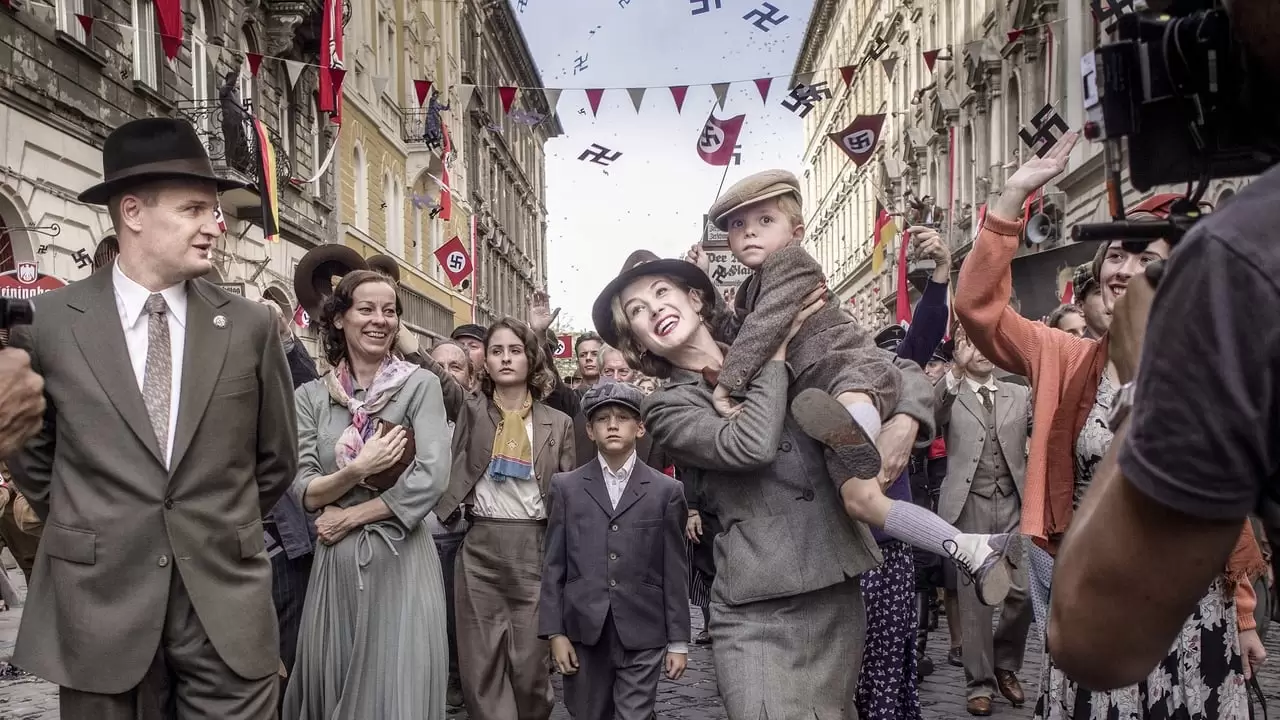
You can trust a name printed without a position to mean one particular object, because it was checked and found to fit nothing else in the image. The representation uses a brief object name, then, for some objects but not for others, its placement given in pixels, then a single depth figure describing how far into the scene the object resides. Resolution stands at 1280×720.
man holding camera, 1.10
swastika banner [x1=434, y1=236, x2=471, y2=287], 22.02
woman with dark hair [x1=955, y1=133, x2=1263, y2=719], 3.28
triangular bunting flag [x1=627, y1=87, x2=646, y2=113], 14.07
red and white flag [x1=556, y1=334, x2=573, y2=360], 19.91
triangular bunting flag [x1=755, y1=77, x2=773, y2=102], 13.73
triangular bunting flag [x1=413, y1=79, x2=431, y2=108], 16.64
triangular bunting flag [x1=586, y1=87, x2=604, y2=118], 14.12
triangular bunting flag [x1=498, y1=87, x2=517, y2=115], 14.80
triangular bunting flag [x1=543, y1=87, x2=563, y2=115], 13.84
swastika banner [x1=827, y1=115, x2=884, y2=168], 17.33
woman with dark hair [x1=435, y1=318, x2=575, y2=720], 6.00
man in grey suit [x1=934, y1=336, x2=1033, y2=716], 6.81
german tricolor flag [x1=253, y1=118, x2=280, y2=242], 15.83
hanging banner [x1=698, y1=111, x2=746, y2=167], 14.85
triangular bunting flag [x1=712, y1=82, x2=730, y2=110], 13.91
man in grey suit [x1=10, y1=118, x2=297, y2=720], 3.26
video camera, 1.30
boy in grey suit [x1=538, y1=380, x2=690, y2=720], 5.10
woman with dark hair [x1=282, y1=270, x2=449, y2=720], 4.75
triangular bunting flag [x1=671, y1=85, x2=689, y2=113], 14.05
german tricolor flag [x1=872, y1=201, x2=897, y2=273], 19.14
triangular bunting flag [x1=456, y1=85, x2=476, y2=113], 16.39
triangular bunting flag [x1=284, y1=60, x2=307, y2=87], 16.20
